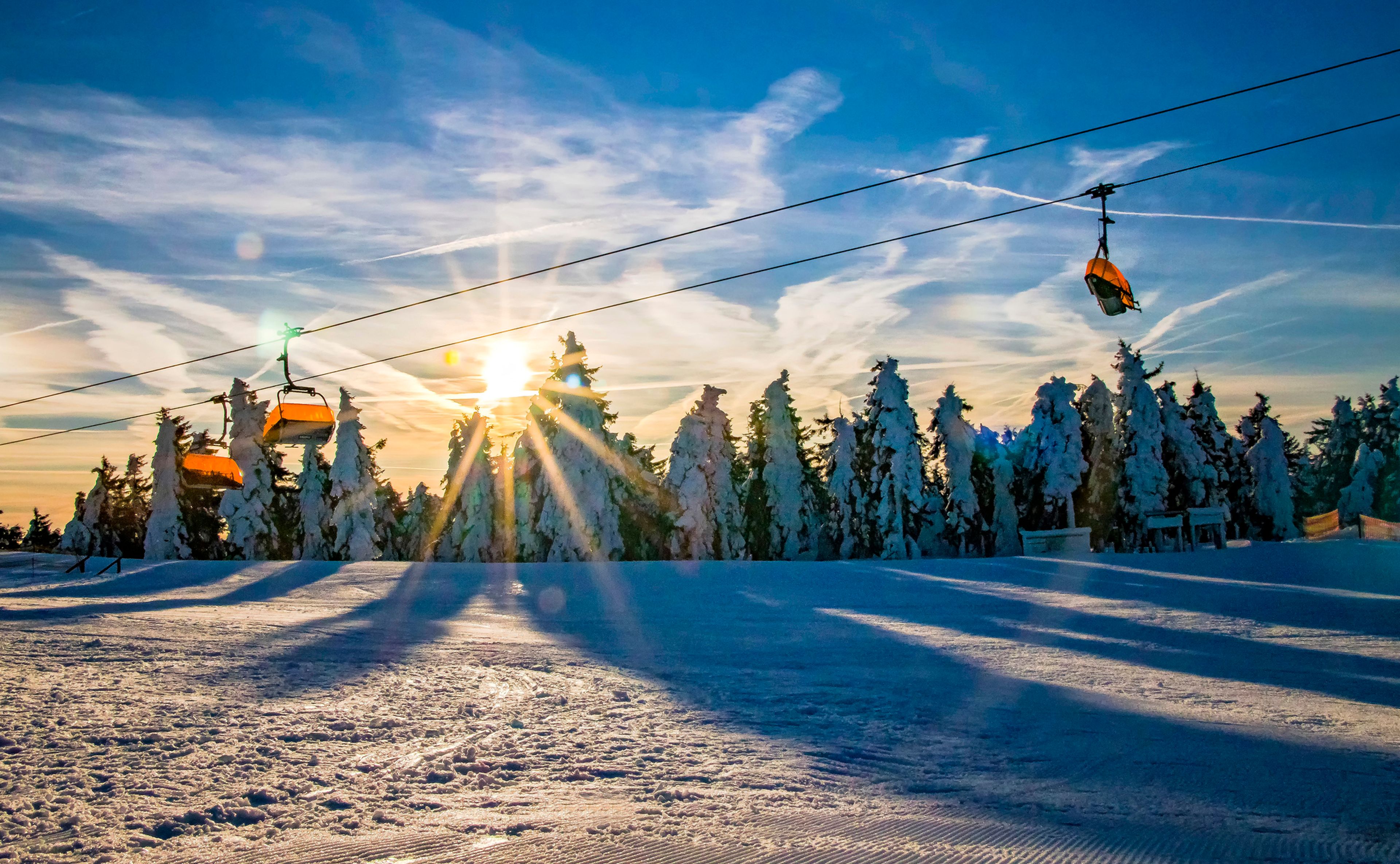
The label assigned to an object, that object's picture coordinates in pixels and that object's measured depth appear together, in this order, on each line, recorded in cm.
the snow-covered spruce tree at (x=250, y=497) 4472
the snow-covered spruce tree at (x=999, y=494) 5069
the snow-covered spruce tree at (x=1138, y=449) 4197
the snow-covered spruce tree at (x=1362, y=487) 5675
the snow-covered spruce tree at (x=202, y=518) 4844
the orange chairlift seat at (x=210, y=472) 2208
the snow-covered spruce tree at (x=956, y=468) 4659
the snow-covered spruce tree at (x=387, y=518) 5981
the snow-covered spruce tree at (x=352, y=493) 4559
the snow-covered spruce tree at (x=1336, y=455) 6562
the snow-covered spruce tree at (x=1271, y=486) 5125
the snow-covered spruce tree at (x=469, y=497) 4662
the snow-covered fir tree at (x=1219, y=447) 5225
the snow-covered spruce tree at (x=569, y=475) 3988
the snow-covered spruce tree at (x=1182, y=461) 4478
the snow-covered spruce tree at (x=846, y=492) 4531
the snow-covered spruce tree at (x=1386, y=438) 5691
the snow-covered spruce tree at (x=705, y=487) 4359
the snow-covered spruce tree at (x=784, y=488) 4703
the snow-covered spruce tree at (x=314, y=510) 4734
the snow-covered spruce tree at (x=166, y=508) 4322
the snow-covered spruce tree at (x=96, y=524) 5344
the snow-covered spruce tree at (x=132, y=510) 5697
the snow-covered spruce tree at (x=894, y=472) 4309
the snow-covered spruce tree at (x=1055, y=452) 4238
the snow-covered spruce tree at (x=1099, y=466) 4372
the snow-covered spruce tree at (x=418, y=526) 5994
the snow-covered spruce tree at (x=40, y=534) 6888
